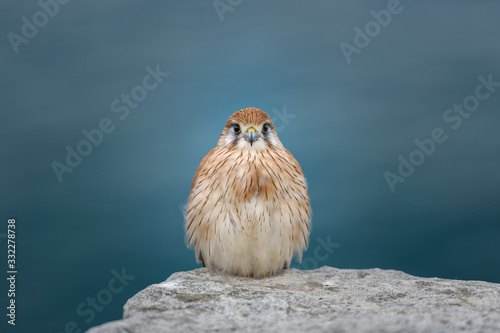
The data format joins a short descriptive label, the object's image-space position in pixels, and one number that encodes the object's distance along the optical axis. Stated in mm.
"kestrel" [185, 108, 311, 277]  8789
